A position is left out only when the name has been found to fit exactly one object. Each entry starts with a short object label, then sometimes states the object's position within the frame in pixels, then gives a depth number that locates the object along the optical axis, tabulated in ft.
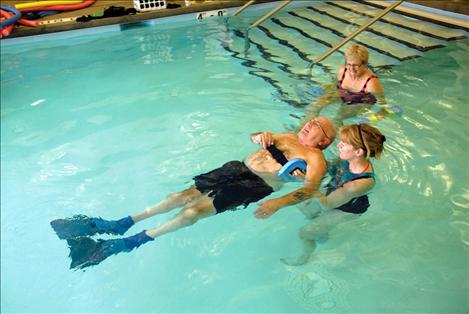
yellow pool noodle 27.73
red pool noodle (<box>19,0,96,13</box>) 27.48
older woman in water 14.60
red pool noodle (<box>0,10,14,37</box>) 24.91
